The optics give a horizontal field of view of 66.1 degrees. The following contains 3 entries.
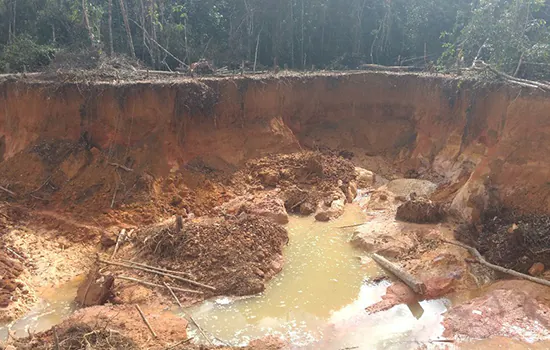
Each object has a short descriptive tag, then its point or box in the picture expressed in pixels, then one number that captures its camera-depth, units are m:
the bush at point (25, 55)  16.75
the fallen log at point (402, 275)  8.90
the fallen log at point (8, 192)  11.50
